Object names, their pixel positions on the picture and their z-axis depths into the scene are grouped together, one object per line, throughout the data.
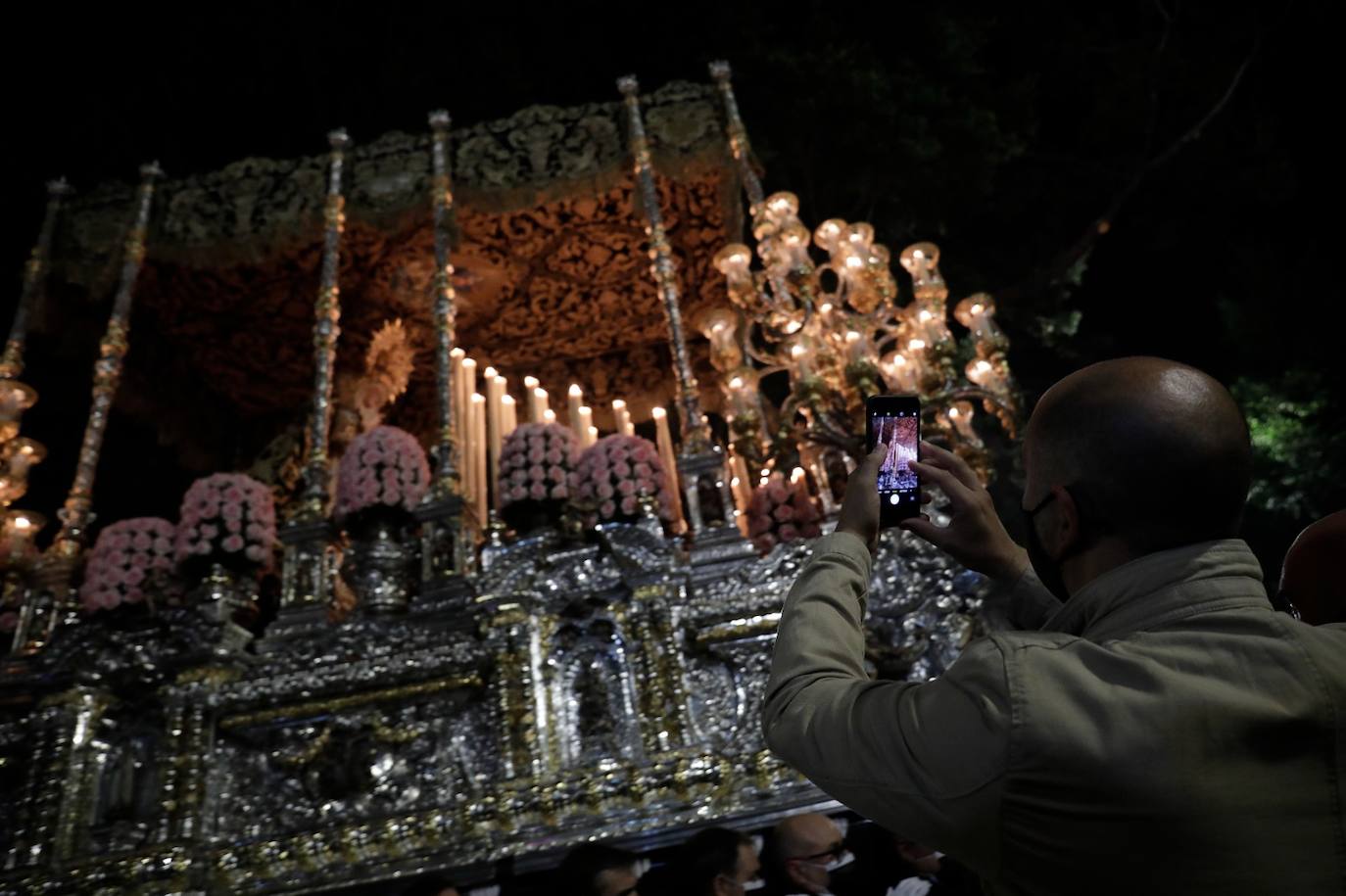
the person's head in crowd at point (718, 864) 2.61
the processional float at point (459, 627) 3.26
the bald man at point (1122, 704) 0.90
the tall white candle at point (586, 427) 5.85
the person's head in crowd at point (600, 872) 2.58
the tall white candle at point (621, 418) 6.10
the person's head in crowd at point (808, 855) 2.71
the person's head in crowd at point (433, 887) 2.67
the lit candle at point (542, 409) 5.46
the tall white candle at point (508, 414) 6.14
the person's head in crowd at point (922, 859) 2.75
